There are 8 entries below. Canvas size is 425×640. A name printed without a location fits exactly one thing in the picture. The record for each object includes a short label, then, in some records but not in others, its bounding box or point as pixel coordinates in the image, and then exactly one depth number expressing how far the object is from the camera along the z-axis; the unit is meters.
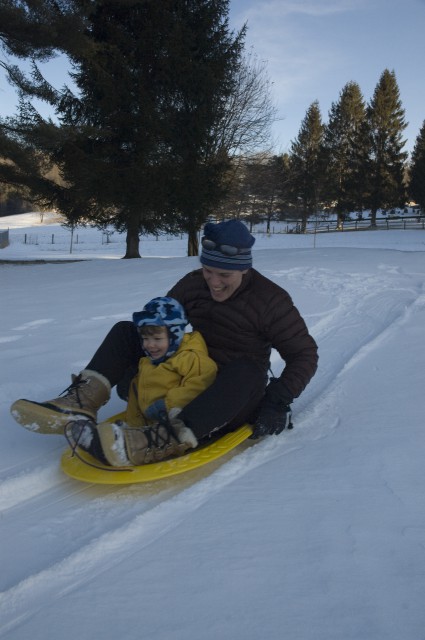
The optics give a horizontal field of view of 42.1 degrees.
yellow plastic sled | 2.42
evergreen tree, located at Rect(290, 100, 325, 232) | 43.41
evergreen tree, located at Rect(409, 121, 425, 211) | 39.45
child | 2.55
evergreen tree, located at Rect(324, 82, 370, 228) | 41.59
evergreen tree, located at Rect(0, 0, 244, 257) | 15.01
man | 2.66
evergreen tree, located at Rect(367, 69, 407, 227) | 39.22
